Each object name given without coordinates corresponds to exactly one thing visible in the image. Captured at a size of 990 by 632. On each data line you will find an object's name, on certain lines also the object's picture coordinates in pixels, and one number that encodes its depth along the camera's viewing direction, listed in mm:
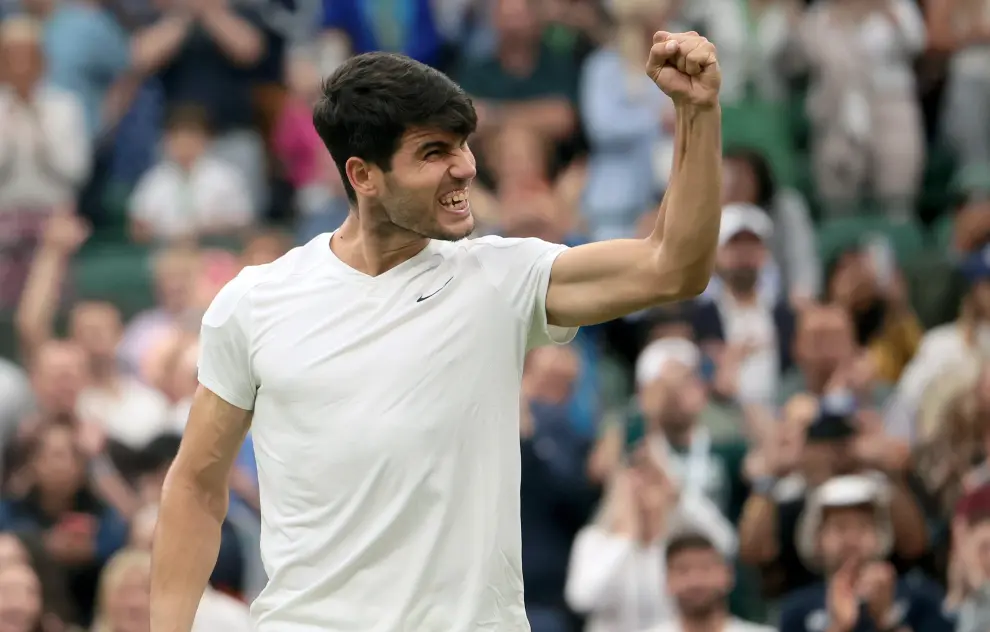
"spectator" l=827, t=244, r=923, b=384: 16437
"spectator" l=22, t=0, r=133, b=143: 20031
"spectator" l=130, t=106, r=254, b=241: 18937
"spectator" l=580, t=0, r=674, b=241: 18141
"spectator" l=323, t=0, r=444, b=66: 20141
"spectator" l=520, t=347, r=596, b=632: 13672
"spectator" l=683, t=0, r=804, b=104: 20047
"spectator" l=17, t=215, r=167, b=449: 15664
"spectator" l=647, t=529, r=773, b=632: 12383
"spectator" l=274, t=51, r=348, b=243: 18766
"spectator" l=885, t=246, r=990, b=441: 15172
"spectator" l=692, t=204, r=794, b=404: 15562
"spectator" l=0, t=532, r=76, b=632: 13242
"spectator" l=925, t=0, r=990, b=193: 19641
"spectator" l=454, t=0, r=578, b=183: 19109
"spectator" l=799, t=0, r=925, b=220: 19375
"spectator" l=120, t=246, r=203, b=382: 16625
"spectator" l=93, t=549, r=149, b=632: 12812
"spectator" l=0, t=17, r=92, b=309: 19172
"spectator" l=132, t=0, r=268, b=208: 19797
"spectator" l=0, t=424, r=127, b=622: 14156
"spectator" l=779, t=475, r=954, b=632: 12461
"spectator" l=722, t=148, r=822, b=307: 17156
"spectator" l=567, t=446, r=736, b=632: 13180
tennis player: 6668
